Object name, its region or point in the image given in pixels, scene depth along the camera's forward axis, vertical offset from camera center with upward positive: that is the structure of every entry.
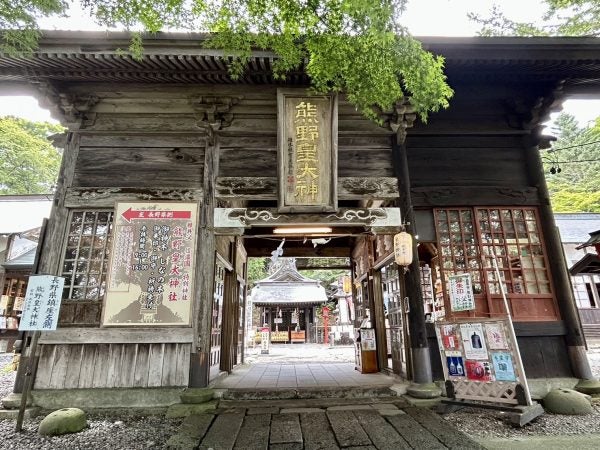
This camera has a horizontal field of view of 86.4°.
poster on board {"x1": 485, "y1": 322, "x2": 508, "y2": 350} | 5.01 -0.35
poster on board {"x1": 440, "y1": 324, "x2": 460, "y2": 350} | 5.54 -0.38
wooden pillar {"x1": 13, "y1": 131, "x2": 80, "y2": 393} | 6.09 +1.85
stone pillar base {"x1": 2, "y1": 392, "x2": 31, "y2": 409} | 5.34 -1.28
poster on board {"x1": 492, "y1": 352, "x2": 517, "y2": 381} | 4.89 -0.80
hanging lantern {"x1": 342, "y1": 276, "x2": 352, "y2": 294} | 21.58 +2.07
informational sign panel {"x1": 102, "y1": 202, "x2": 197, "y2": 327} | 5.93 +1.01
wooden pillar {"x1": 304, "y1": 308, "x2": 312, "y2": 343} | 26.75 -0.84
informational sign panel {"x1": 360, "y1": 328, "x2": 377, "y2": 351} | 8.78 -0.63
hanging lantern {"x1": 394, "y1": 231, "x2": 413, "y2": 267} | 6.25 +1.25
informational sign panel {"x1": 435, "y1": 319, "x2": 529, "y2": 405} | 4.91 -0.74
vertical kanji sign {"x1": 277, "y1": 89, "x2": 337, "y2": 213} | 6.36 +3.19
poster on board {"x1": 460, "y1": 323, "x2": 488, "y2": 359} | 5.21 -0.44
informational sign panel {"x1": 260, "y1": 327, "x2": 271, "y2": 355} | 17.83 -1.30
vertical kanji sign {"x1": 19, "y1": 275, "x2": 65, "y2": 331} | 5.01 +0.28
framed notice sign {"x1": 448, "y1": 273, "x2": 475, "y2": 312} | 5.72 +0.36
